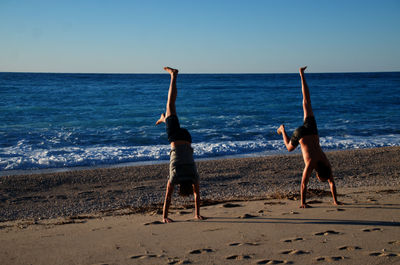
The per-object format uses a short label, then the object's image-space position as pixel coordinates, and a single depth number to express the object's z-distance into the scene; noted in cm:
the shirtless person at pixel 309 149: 628
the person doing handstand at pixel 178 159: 571
